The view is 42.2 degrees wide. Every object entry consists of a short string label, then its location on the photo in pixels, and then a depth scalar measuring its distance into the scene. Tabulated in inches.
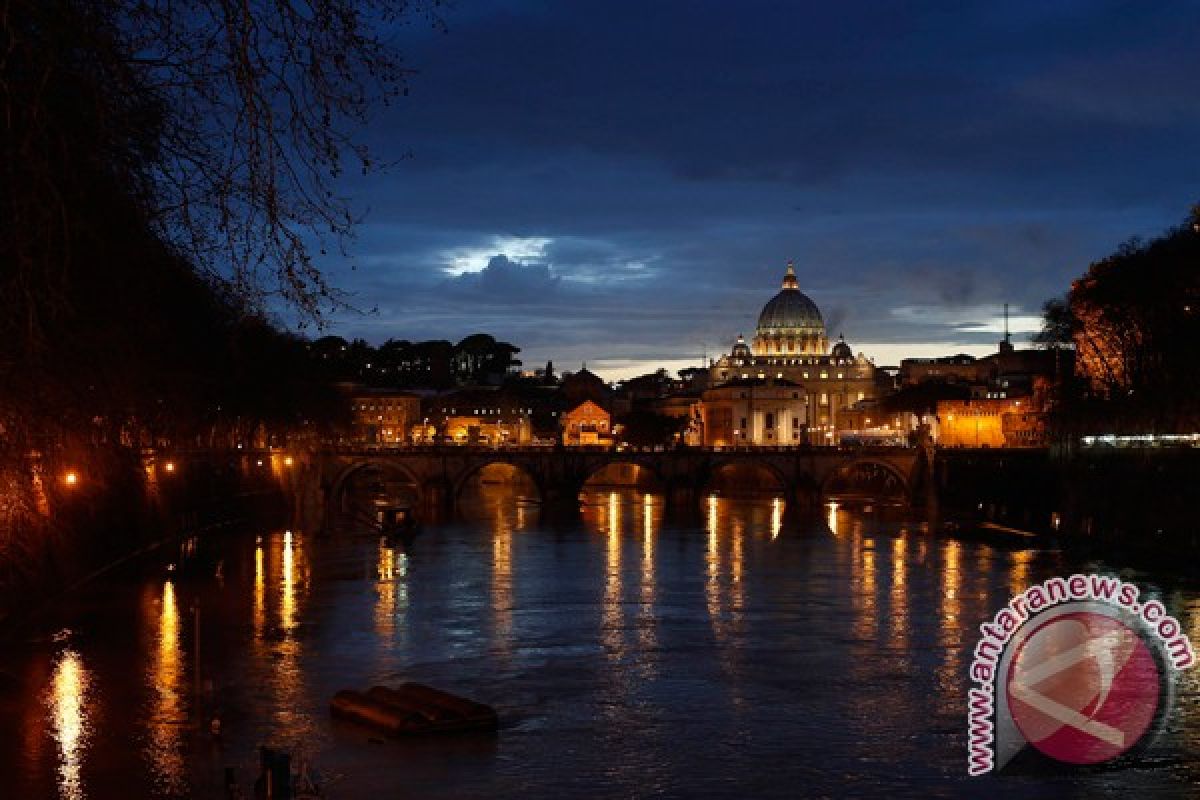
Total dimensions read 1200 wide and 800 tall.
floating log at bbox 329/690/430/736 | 1186.0
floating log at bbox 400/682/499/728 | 1210.6
